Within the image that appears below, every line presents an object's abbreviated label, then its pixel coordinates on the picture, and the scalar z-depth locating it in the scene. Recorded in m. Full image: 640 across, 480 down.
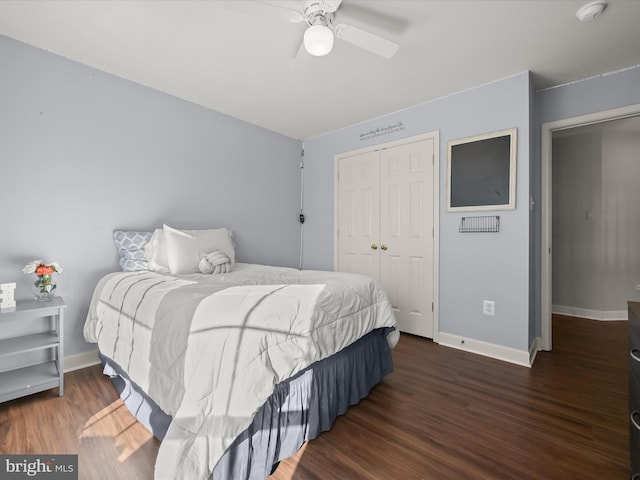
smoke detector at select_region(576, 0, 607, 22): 1.72
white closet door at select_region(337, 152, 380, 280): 3.58
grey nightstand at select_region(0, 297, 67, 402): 1.81
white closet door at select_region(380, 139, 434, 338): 3.14
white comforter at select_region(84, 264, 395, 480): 1.12
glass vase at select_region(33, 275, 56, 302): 2.05
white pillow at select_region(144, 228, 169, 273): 2.47
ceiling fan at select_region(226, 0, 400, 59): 1.52
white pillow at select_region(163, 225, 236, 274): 2.40
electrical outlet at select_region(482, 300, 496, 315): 2.71
